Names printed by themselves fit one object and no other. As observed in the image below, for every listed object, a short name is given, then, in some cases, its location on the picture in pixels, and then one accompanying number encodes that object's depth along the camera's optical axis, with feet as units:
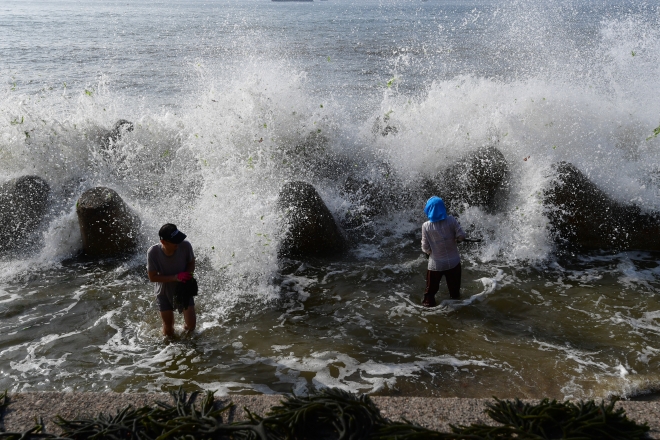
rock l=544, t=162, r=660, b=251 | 23.70
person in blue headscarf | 18.48
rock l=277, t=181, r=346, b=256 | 23.36
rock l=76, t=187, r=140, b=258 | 23.43
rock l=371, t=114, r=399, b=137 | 31.27
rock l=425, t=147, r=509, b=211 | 26.48
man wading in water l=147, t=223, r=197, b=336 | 15.74
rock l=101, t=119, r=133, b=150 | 32.00
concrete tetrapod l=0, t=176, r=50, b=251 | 24.90
